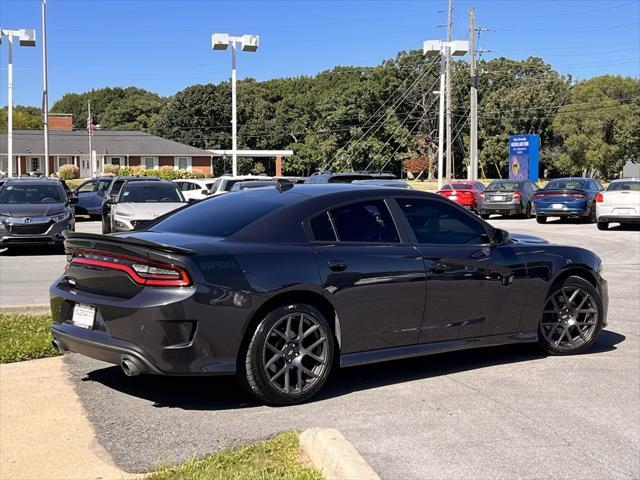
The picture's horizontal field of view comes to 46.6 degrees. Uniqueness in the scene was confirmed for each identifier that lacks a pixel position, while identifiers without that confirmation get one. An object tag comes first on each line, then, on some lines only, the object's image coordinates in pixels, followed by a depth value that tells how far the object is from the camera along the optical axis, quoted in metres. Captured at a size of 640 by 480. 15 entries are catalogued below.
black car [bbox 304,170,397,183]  15.22
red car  31.69
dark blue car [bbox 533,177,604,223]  26.20
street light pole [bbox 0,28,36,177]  36.59
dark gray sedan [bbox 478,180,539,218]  29.52
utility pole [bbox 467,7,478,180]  41.69
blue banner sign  48.44
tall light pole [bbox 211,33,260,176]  38.00
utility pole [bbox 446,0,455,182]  43.34
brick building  72.00
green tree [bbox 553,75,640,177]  71.38
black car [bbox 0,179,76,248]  16.09
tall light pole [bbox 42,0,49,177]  40.41
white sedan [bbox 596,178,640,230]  22.39
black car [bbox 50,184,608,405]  5.07
